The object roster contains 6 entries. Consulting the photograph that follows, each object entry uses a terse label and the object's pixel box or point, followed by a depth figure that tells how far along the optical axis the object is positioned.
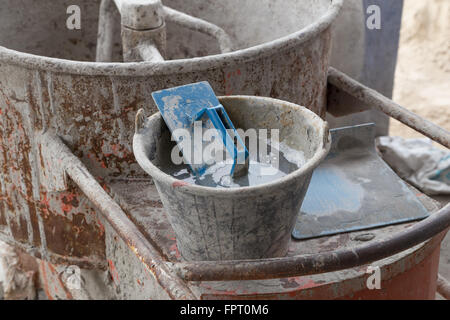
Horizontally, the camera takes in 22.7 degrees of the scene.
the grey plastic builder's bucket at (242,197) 1.75
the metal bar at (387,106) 2.11
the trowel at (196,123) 1.86
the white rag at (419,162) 2.83
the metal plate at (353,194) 2.00
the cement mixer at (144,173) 1.78
